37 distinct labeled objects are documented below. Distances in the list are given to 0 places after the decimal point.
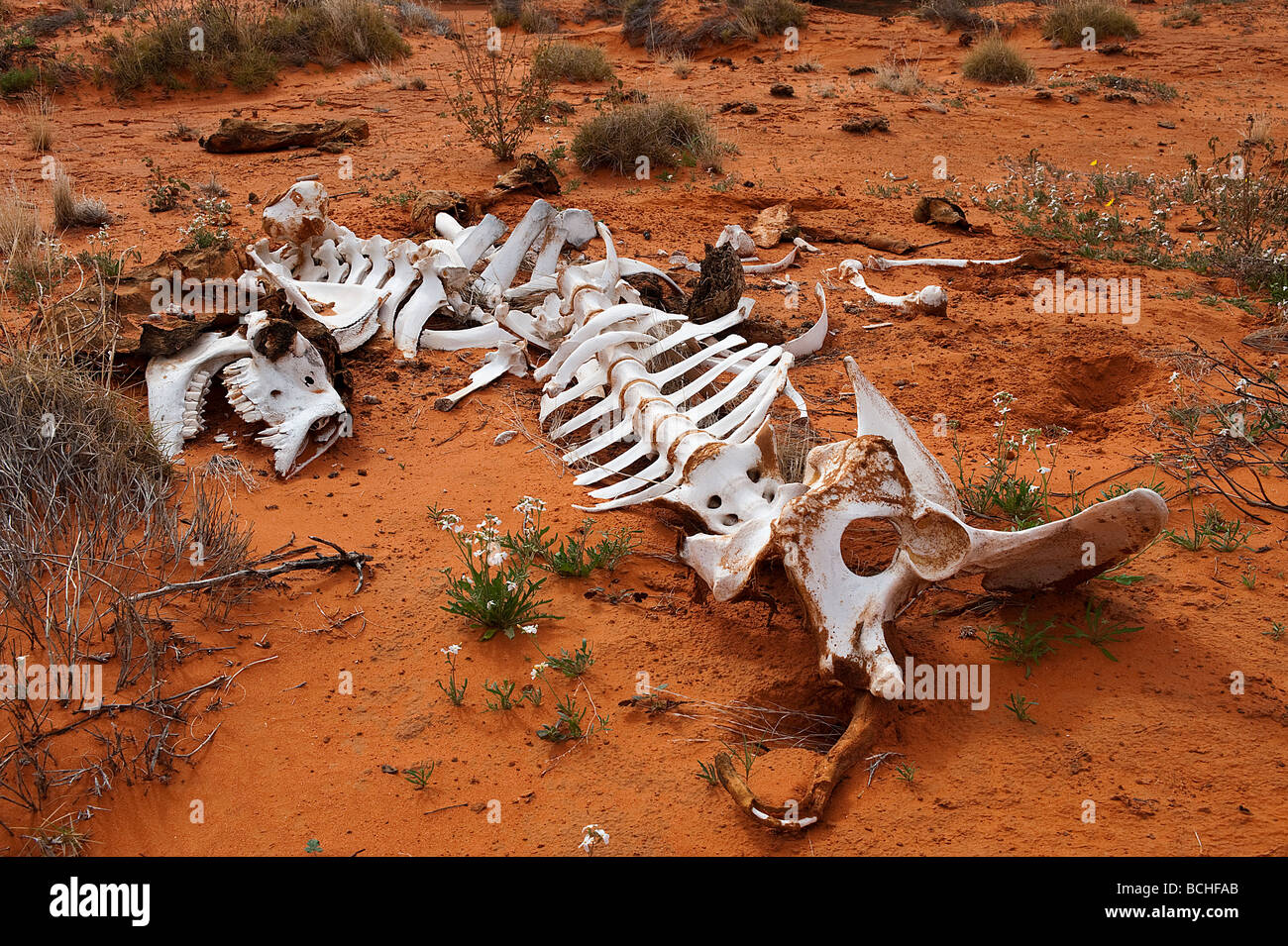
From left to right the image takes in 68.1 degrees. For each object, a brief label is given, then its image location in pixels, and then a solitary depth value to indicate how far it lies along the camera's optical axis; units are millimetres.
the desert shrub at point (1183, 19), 15953
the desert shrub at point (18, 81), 11641
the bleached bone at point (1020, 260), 6805
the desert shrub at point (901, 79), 12383
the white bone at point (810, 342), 5359
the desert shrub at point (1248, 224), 6364
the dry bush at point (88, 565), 2799
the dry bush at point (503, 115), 9375
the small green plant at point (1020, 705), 2828
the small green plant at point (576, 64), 12809
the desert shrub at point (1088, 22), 15062
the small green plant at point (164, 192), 7902
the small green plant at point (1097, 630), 3053
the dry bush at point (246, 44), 12258
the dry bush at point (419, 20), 16109
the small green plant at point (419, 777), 2795
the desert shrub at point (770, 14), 15320
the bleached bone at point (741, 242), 6804
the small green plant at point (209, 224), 6414
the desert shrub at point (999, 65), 13008
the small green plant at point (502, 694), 3053
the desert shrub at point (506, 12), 17375
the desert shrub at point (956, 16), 16131
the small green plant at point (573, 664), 3184
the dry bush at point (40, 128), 9867
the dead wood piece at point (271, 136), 9602
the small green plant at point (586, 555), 3717
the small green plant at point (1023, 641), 3020
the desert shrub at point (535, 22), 16844
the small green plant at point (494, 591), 3391
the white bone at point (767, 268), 6852
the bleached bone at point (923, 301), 6031
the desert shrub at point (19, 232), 6289
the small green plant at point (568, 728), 2930
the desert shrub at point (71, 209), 7480
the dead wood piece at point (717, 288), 5480
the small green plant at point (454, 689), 3098
